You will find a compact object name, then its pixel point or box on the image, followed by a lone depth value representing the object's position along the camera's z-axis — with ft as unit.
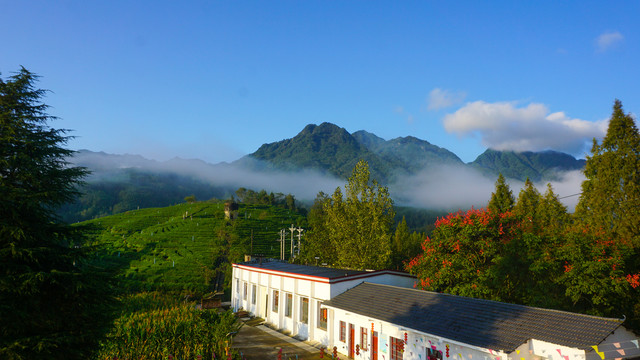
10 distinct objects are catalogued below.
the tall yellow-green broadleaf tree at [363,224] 119.96
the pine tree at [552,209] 132.36
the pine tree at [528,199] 141.49
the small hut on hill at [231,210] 338.95
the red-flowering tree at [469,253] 78.20
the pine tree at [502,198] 145.59
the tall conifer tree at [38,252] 33.50
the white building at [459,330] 45.21
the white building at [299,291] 85.56
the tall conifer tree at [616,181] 85.30
